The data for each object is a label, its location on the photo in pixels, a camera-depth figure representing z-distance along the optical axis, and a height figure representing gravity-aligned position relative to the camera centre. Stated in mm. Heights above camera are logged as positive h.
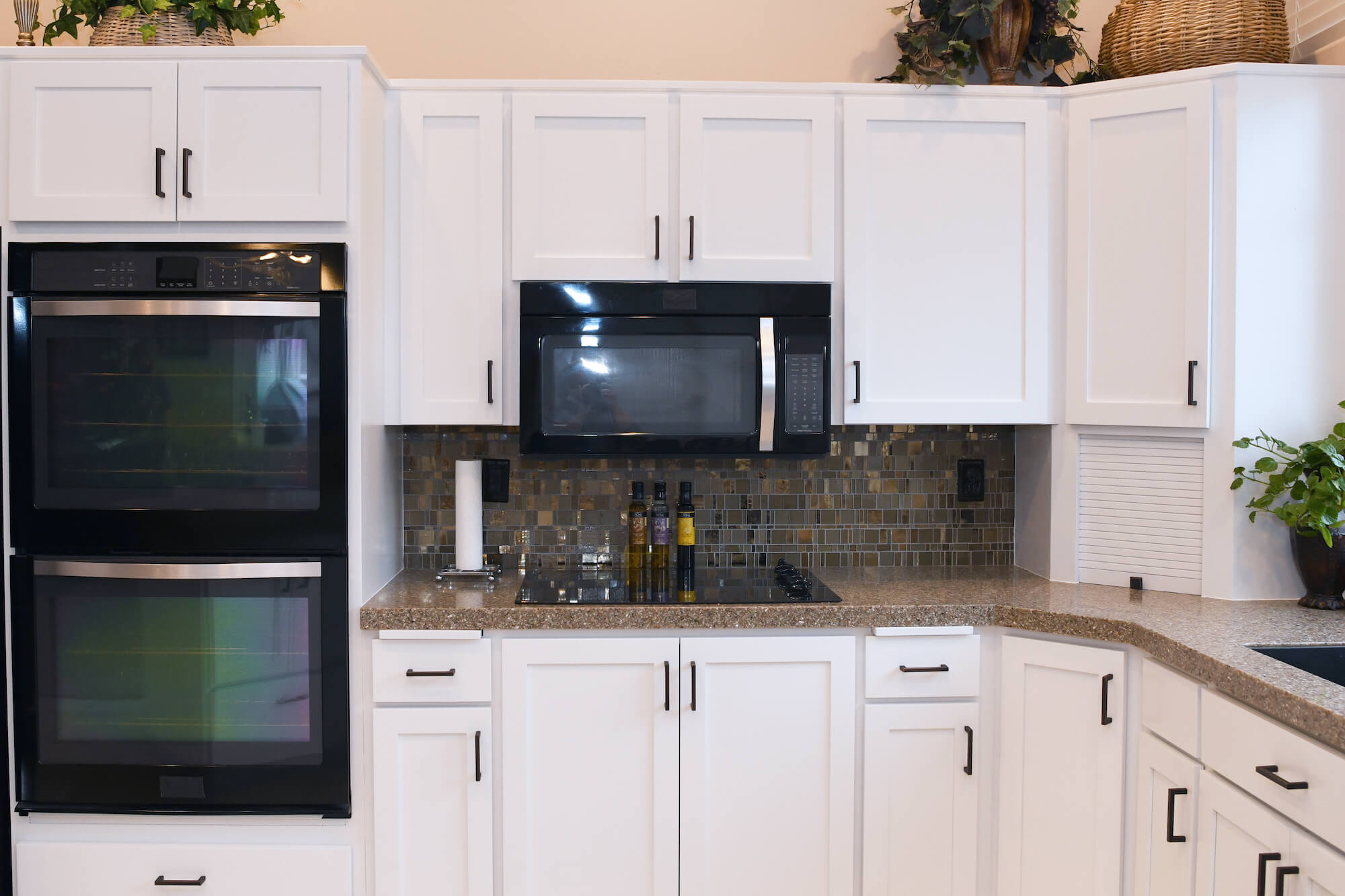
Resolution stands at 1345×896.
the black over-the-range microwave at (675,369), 2184 +160
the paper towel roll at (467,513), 2344 -206
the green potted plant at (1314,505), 1916 -151
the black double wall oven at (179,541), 1969 -237
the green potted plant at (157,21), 2041 +952
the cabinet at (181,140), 1969 +645
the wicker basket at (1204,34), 2113 +956
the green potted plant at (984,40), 2211 +1003
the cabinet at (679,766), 2006 -744
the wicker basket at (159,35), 2049 +920
